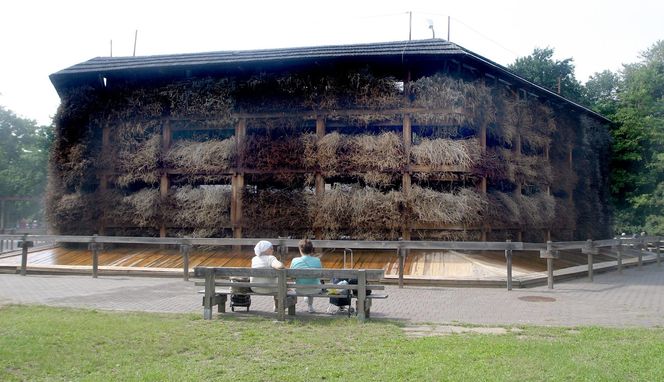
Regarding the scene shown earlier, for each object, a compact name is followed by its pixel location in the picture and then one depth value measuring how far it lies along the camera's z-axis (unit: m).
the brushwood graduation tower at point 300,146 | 15.65
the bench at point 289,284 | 8.00
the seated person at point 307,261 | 8.73
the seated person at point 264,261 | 8.45
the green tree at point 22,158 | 46.75
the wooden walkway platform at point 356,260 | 13.50
